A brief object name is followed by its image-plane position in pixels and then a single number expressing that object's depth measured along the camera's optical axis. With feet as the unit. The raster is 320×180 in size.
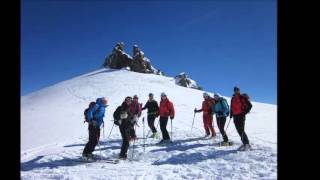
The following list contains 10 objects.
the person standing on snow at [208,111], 39.46
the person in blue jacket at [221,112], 34.73
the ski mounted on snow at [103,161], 29.96
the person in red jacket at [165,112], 38.99
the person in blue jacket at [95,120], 29.97
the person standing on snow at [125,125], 31.14
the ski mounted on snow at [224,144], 34.60
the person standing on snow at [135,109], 33.24
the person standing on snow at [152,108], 40.29
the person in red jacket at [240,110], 31.81
